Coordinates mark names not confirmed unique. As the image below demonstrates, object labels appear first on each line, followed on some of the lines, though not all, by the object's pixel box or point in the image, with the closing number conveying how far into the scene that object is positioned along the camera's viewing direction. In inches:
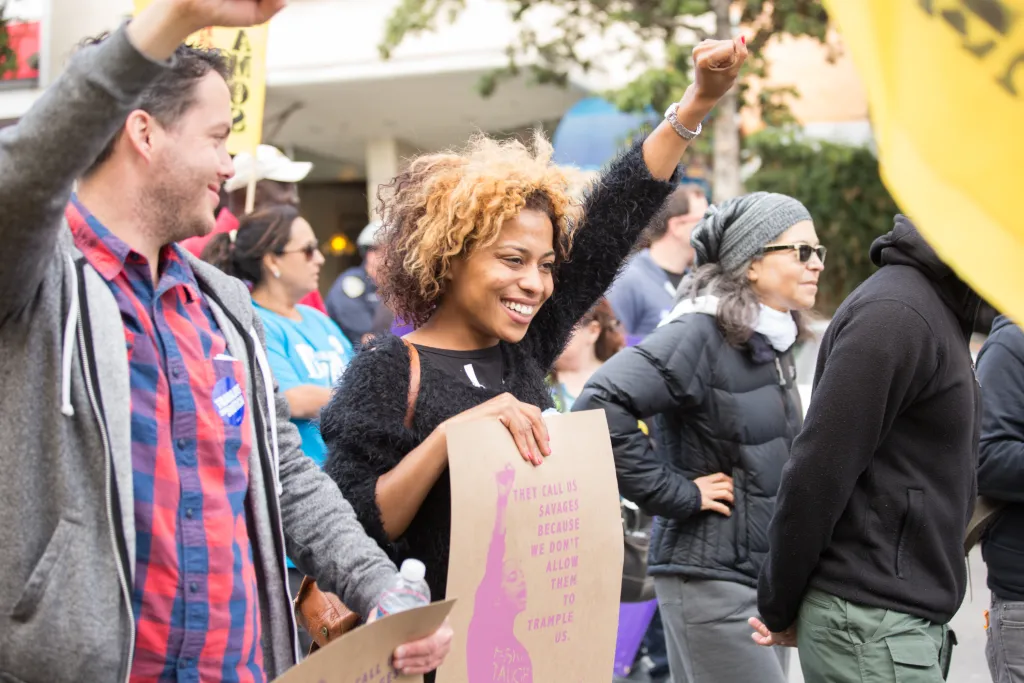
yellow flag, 40.5
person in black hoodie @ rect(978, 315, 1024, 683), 132.0
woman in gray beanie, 138.4
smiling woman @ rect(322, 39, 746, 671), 93.9
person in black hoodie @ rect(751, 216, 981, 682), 105.7
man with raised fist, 62.9
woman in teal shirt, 182.1
